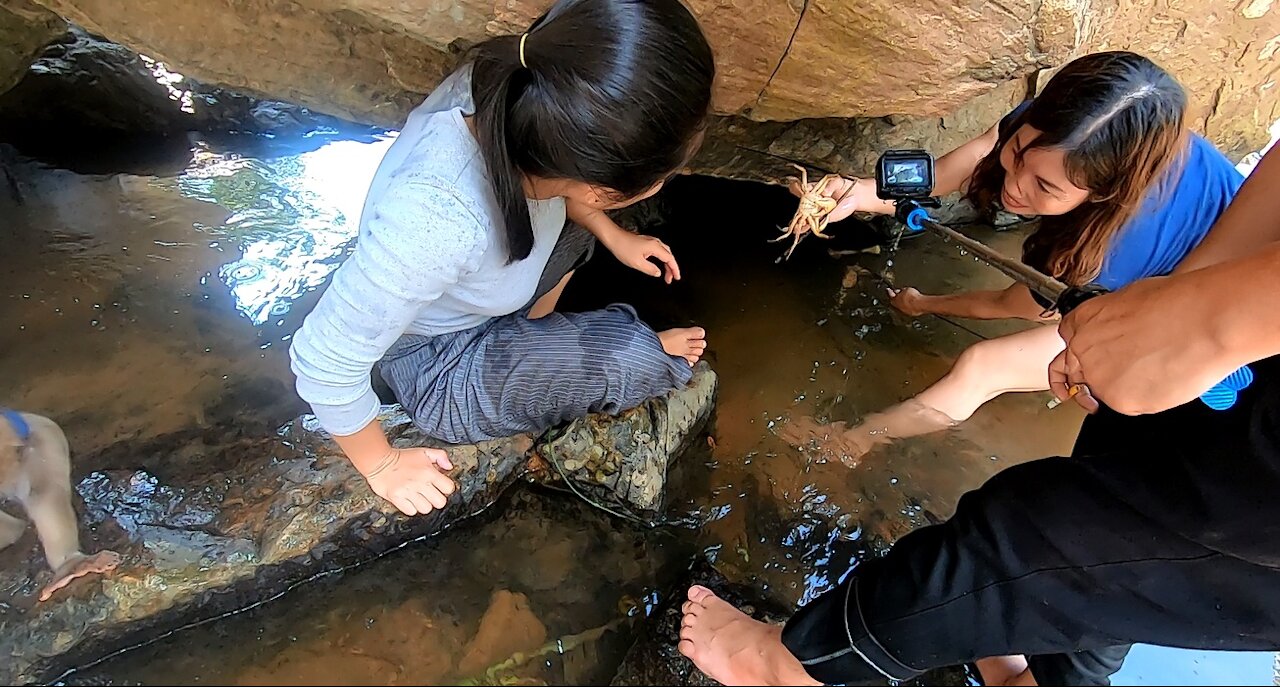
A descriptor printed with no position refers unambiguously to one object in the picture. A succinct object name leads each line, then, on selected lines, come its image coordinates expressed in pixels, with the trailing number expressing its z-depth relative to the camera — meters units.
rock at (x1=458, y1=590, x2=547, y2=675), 1.64
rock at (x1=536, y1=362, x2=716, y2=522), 1.87
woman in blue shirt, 1.68
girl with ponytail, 1.15
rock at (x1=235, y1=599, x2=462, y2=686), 1.55
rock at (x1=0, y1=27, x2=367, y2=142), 2.64
